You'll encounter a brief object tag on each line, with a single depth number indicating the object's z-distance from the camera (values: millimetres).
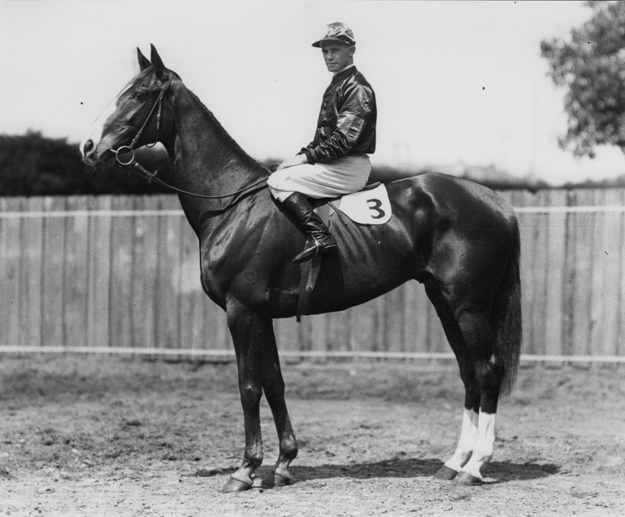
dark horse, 5832
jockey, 5789
